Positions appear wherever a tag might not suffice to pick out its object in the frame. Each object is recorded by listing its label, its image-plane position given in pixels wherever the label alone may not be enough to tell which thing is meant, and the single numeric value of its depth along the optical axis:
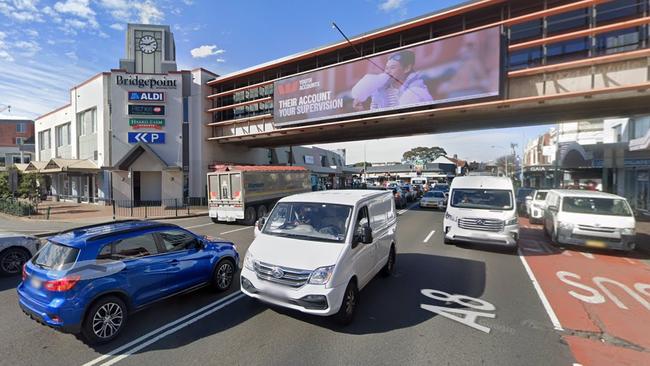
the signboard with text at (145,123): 25.12
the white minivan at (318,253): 4.31
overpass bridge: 12.96
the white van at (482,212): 8.96
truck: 15.73
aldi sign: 25.06
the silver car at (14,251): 7.27
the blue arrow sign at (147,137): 25.08
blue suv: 3.96
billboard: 15.11
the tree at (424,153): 104.19
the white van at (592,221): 8.97
